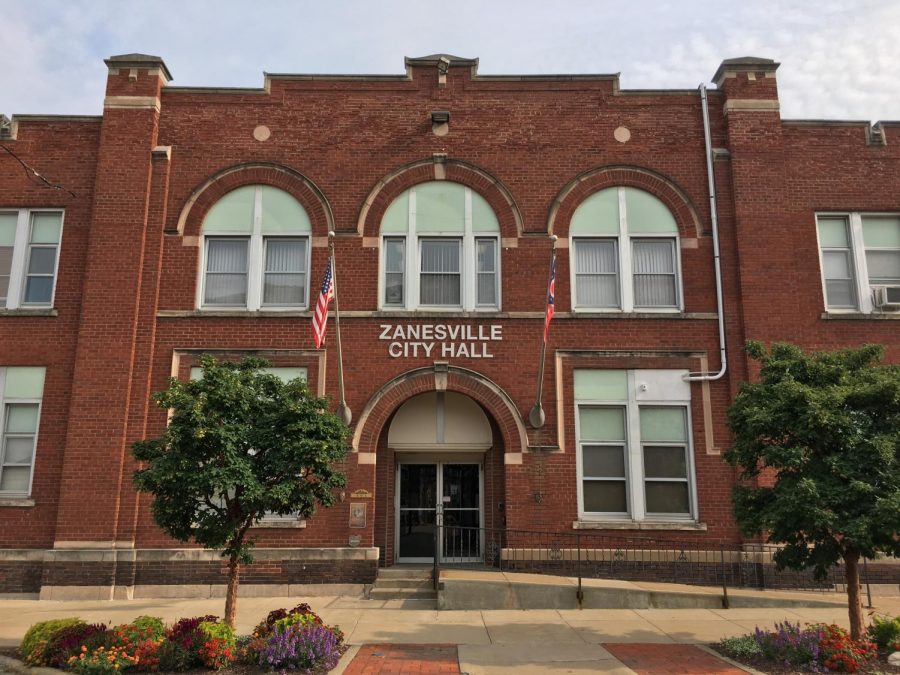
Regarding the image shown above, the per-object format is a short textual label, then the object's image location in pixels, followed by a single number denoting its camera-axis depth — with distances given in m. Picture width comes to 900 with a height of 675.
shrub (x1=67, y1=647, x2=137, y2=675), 8.19
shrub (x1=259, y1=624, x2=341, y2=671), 8.45
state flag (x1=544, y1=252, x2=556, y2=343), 13.26
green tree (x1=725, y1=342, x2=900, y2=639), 8.69
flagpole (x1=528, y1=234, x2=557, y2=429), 14.09
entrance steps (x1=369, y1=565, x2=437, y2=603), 13.17
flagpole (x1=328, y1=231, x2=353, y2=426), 13.91
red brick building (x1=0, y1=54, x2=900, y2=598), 14.08
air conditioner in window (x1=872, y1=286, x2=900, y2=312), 14.77
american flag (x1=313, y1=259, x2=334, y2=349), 12.69
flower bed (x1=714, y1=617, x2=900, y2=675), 8.55
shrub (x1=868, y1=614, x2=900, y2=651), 9.18
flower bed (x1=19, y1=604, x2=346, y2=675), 8.43
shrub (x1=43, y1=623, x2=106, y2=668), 8.66
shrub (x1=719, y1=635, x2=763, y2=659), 9.14
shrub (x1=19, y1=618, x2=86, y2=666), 8.74
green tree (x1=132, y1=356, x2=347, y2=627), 9.12
